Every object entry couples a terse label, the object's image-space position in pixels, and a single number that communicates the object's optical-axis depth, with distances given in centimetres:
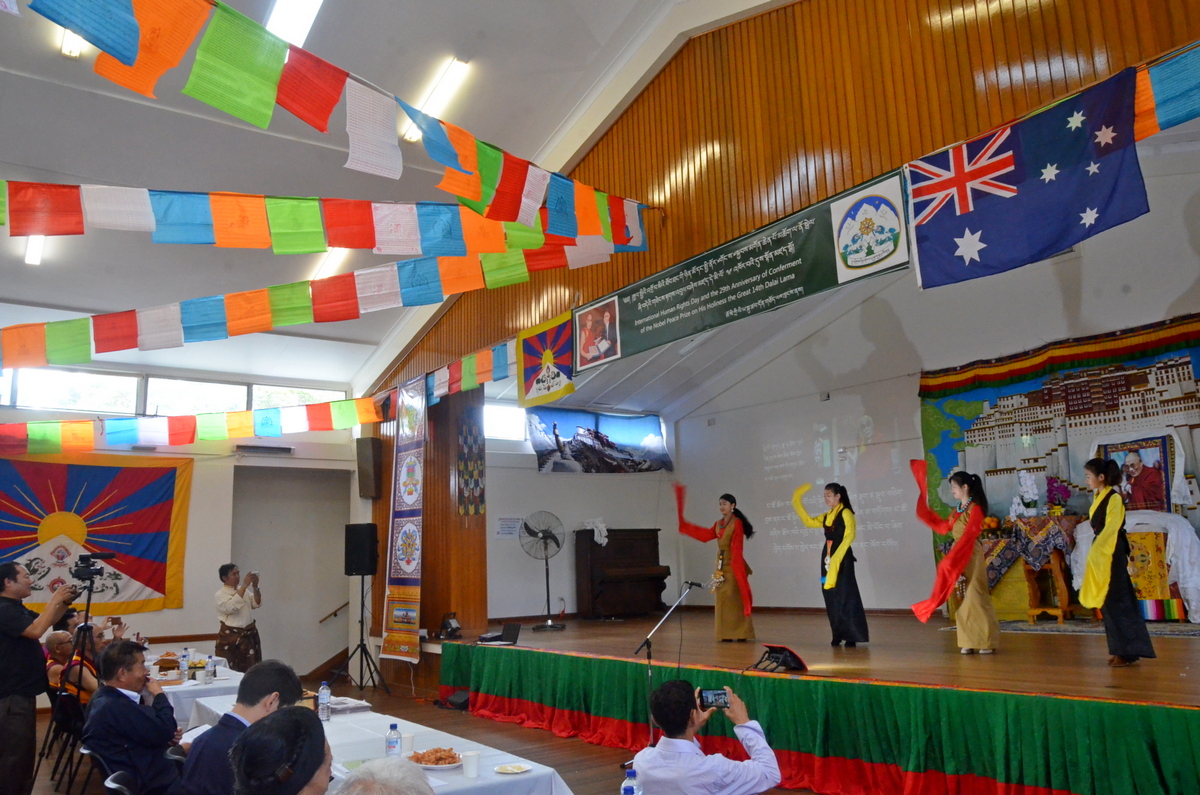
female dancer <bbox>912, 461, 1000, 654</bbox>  595
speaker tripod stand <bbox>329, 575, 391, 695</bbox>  983
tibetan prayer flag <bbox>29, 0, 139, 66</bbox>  293
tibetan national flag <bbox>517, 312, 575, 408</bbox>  732
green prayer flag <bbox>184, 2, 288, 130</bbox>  335
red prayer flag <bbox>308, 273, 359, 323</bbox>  642
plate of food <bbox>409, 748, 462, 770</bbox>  300
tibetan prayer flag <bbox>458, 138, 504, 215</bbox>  486
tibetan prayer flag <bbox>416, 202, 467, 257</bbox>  545
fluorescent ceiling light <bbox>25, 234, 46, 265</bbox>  781
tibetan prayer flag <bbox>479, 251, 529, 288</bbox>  661
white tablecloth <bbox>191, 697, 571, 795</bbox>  288
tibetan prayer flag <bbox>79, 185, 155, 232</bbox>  469
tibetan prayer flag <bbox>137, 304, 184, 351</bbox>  646
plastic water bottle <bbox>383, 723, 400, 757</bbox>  328
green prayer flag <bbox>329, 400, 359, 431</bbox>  988
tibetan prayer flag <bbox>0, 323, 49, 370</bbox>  615
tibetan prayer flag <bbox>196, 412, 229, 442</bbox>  923
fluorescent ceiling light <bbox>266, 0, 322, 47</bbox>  615
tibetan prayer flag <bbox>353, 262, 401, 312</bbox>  644
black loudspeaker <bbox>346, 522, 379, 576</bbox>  973
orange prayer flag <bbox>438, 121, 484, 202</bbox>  464
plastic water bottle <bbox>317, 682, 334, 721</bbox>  421
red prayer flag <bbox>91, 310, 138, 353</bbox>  640
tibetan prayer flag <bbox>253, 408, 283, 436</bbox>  946
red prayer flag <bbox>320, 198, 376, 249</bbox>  517
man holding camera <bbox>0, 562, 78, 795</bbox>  396
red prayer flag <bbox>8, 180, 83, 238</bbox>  459
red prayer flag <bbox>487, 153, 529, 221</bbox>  504
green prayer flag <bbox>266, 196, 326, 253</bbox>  504
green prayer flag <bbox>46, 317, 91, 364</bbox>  634
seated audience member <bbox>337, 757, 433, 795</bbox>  150
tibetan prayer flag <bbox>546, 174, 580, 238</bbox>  568
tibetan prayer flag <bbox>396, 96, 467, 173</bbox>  429
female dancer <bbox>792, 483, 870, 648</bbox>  675
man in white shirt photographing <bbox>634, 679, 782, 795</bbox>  253
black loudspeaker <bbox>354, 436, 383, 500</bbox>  1084
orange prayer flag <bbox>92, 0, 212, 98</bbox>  314
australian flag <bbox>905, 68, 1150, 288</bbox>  403
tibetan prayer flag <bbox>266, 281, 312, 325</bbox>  646
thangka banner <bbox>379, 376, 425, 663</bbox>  938
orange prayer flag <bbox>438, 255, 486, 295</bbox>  649
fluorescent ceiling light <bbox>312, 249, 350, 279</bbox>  902
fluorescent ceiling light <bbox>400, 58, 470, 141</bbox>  726
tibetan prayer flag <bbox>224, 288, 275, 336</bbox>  645
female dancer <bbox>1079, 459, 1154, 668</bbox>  492
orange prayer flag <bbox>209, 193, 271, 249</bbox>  492
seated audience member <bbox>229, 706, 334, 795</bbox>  164
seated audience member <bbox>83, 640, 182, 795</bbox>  353
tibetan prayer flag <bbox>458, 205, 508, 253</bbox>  560
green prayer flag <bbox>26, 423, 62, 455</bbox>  866
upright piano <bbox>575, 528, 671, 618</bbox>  1194
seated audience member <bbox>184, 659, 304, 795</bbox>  259
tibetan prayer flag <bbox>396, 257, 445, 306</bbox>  648
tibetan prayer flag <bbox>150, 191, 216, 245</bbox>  480
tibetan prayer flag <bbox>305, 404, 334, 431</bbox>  962
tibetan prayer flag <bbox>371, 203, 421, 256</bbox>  525
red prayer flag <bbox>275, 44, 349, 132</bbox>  364
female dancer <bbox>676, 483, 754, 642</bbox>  759
